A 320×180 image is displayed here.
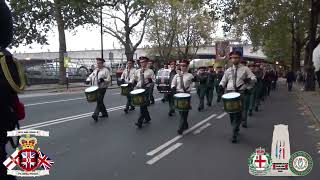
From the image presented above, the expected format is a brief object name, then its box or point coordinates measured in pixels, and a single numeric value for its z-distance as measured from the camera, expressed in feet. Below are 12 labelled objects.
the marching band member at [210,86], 65.77
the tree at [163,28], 192.24
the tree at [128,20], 142.92
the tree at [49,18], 114.73
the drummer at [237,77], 35.12
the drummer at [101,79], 45.55
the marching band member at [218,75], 71.71
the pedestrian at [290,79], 116.22
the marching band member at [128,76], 52.65
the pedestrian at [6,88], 12.16
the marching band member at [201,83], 58.85
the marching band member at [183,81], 39.73
